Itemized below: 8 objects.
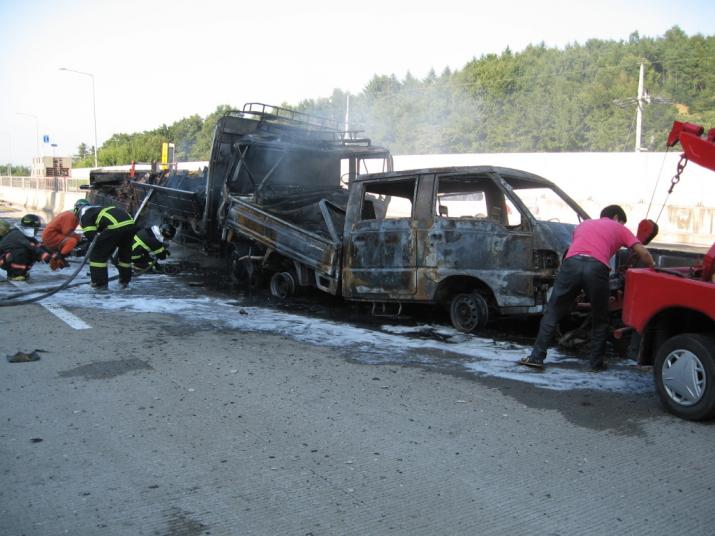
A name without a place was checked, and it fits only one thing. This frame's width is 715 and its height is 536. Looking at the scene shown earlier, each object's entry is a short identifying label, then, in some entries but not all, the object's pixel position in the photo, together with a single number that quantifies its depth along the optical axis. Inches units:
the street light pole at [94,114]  1572.3
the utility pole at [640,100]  1400.6
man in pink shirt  203.5
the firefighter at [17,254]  388.8
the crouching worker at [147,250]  426.3
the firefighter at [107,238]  361.7
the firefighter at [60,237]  426.3
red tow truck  159.6
